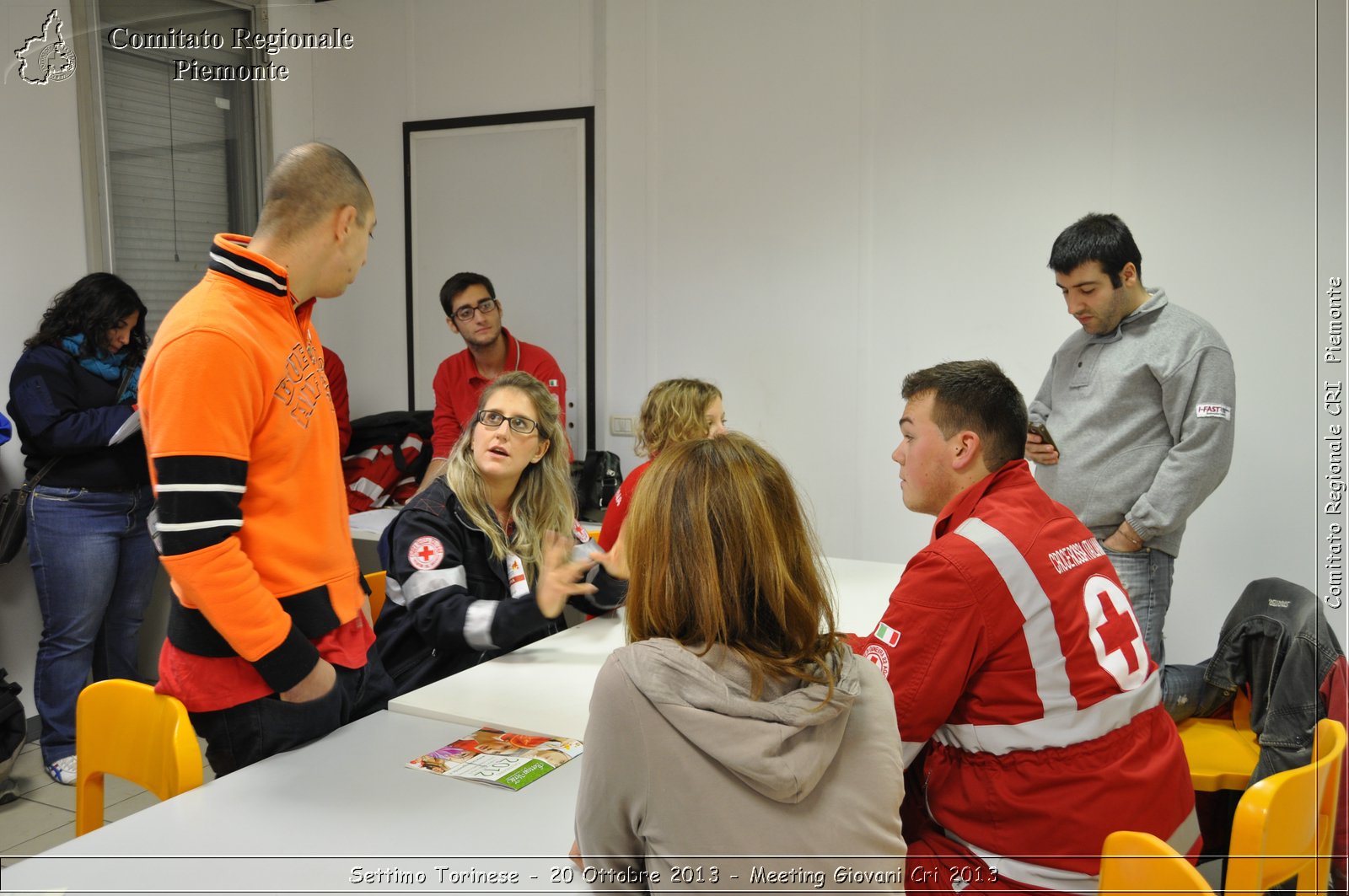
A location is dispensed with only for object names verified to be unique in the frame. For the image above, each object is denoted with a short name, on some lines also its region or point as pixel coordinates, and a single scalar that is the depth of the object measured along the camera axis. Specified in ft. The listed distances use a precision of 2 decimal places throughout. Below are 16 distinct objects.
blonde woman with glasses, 6.88
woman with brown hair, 3.54
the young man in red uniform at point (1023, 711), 4.79
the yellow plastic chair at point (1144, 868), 3.68
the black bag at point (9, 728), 10.52
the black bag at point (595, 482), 14.52
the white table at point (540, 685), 6.04
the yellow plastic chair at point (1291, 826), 4.42
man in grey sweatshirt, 8.99
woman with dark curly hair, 10.98
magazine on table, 5.15
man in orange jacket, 4.95
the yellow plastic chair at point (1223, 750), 7.27
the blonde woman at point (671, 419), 9.63
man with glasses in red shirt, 13.53
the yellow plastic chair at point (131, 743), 5.19
